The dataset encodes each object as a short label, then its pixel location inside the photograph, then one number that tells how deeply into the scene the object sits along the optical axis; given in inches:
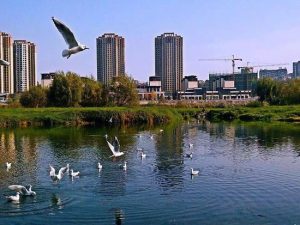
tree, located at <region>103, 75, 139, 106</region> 3511.3
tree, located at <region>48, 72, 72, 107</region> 3277.6
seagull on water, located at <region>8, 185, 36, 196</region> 796.6
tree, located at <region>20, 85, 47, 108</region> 3528.5
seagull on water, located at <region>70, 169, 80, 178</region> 973.3
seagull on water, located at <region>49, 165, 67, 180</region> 933.8
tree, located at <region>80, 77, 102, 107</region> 3474.4
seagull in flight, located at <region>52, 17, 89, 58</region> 429.4
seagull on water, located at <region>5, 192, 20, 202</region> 778.2
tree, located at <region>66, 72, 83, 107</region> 3277.6
